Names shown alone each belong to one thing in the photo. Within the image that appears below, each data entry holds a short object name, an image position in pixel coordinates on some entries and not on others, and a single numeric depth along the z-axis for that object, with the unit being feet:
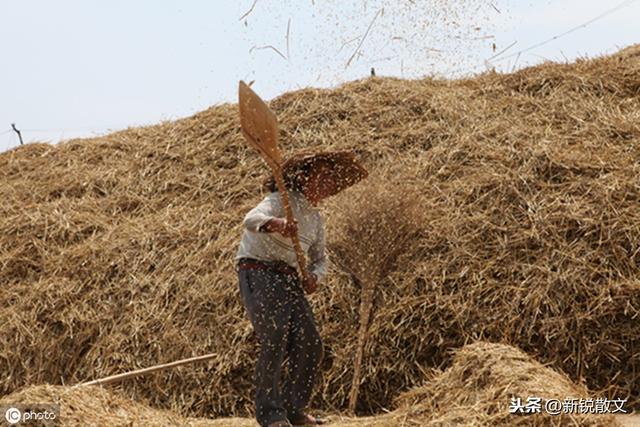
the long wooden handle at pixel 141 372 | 34.31
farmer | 31.89
